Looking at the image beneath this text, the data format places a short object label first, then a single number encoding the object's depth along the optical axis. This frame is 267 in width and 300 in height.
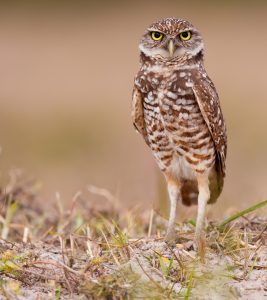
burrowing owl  10.05
